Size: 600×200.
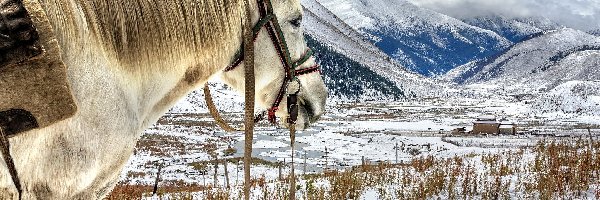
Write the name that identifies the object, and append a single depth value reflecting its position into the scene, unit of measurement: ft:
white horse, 5.21
